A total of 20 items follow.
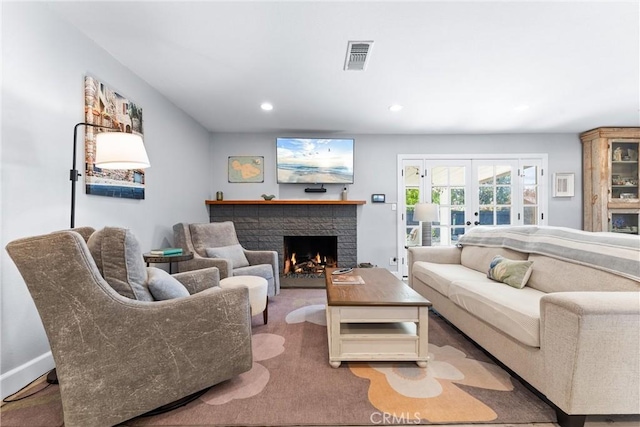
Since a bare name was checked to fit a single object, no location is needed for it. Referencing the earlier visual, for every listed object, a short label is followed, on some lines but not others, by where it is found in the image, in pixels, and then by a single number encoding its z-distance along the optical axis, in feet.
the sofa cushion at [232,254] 10.24
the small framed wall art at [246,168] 14.57
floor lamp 5.70
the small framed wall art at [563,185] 14.66
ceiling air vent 6.98
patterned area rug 4.44
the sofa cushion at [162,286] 4.62
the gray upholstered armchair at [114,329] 3.73
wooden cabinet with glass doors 13.67
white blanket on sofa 5.43
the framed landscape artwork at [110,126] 6.74
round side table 7.54
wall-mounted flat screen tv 14.10
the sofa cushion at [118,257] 4.14
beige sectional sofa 3.97
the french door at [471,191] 14.79
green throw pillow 7.03
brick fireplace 13.92
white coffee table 5.85
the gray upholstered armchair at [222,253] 9.15
